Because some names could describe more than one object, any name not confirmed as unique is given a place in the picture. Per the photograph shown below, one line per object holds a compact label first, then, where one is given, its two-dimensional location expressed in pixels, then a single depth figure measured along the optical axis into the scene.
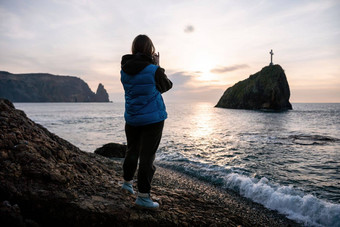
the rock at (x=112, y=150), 10.55
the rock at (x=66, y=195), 2.45
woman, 2.78
